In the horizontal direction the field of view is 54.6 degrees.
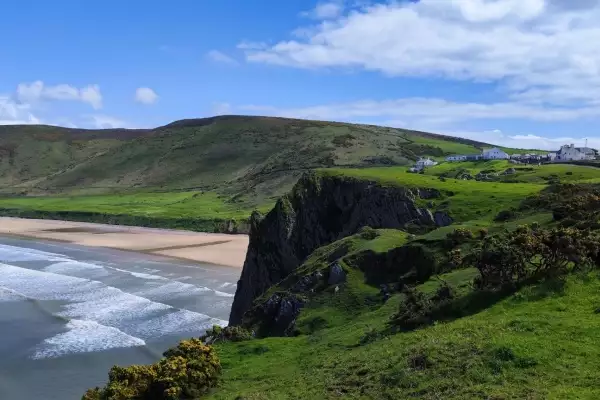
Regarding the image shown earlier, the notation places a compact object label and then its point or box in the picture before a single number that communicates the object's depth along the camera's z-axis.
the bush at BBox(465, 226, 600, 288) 23.28
